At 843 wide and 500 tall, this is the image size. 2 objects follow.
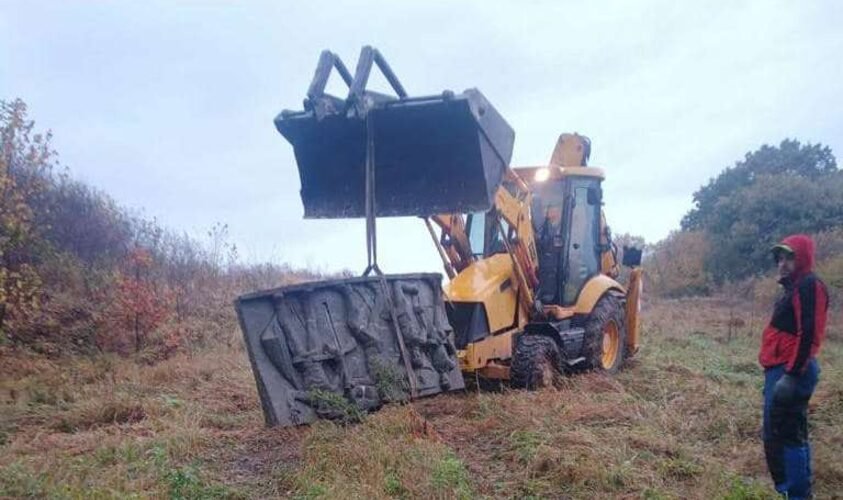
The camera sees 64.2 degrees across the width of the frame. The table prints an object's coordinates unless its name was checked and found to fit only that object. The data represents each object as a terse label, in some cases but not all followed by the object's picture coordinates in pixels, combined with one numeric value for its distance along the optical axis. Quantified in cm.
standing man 437
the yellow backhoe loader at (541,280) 697
